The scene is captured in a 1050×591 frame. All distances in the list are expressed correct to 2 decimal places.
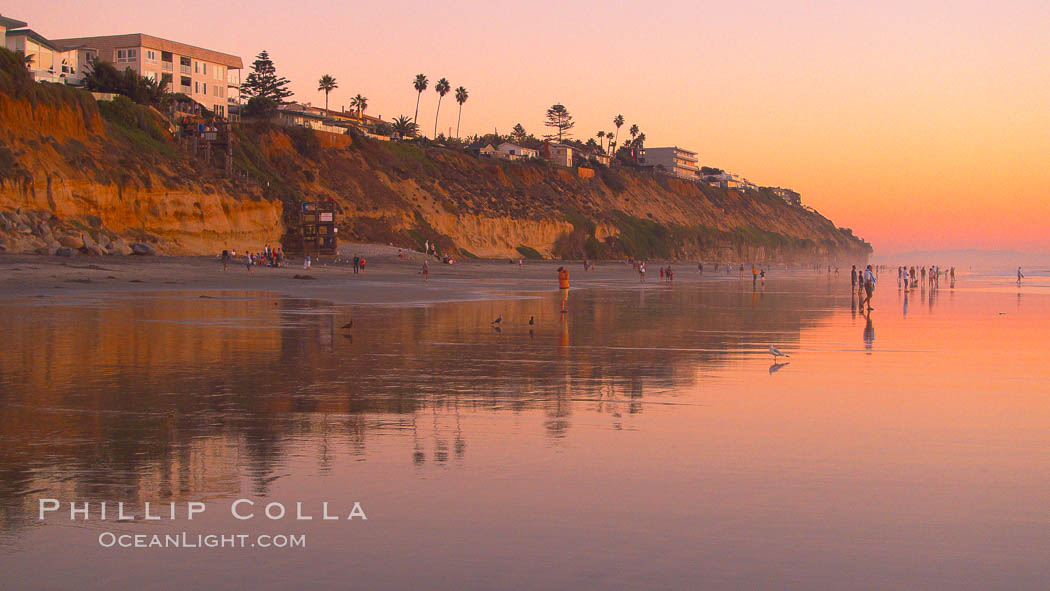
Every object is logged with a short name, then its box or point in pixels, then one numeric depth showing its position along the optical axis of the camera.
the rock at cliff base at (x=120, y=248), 46.22
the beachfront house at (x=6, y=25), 70.62
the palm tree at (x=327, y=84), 126.69
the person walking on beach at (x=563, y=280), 31.16
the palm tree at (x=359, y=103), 130.00
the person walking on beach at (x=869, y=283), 31.12
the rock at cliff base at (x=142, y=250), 47.97
